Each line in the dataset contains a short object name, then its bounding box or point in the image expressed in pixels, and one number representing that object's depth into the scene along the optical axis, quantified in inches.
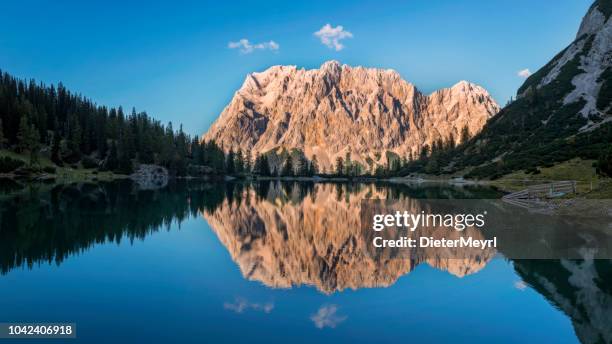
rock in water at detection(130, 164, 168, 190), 6914.4
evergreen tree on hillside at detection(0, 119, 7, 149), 5616.6
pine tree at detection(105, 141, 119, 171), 6870.1
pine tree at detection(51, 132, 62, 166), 6259.8
